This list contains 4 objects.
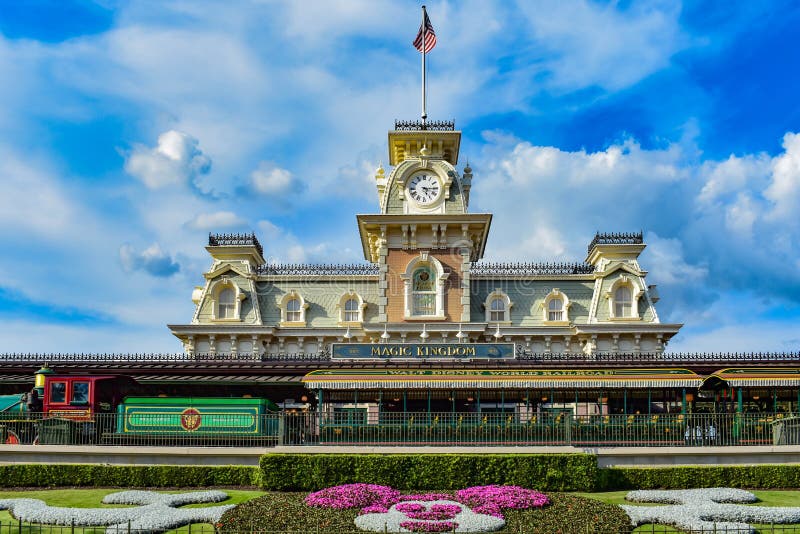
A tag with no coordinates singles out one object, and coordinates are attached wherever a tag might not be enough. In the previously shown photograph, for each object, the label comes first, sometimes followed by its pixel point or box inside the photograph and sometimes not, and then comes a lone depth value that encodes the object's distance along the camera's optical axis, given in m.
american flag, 44.62
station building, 31.58
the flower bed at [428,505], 17.16
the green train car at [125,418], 24.88
